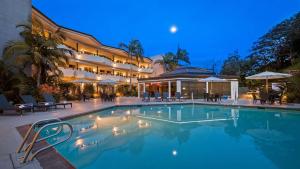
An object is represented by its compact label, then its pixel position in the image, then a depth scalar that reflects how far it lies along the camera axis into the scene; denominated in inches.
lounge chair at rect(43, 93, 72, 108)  313.8
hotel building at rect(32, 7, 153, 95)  588.7
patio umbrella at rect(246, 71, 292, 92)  373.2
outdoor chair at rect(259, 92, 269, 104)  365.8
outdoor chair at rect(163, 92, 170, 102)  499.6
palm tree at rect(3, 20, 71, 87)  324.2
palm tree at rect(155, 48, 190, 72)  980.3
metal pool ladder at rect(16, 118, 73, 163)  87.1
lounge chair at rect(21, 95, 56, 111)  268.6
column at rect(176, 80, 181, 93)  574.8
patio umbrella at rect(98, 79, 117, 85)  579.4
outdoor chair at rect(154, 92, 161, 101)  512.0
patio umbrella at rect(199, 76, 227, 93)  473.4
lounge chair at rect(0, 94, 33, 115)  233.4
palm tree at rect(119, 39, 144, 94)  838.7
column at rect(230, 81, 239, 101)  600.0
